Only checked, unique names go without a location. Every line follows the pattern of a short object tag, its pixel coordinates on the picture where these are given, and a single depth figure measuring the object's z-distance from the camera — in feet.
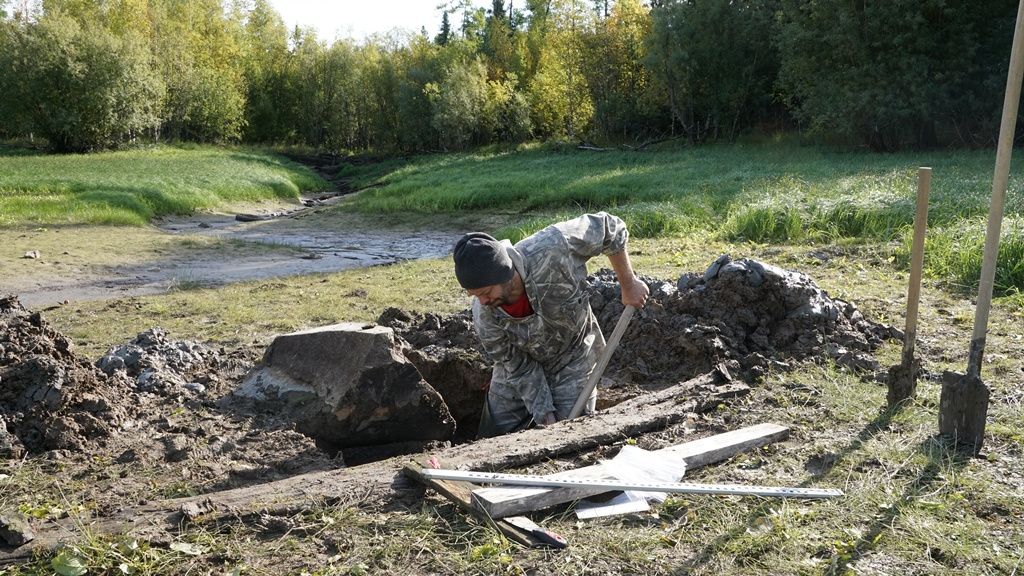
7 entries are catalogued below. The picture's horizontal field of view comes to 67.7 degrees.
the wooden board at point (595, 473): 10.80
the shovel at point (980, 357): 11.27
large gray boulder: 15.83
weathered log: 10.43
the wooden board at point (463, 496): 10.26
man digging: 14.40
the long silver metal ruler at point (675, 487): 11.03
